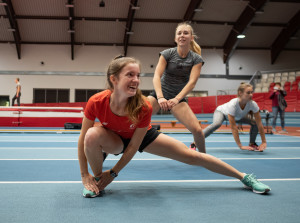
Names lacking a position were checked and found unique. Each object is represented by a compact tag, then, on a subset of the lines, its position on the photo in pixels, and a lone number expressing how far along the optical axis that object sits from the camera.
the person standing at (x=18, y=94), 12.95
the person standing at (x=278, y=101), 8.46
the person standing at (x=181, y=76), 3.30
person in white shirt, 4.44
